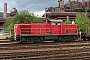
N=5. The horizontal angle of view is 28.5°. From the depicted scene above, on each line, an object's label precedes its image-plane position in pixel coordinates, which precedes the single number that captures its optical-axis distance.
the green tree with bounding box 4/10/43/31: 54.24
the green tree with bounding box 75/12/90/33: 38.61
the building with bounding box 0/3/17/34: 98.51
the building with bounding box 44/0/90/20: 97.25
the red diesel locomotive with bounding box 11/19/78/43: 21.16
